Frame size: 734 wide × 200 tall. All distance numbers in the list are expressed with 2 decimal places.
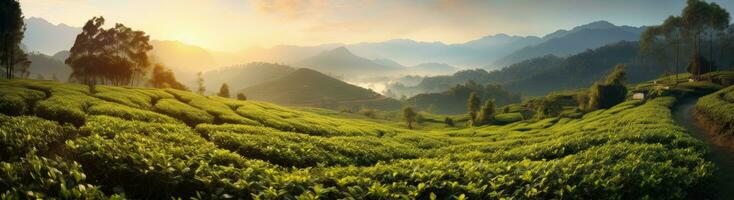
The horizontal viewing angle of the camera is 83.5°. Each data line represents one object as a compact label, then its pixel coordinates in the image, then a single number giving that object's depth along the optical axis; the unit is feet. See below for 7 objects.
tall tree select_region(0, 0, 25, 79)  246.39
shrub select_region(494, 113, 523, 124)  440.04
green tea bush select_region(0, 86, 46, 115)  109.29
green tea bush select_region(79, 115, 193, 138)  77.87
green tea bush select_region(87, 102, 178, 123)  114.21
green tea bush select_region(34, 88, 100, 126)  104.17
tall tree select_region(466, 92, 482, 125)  456.04
